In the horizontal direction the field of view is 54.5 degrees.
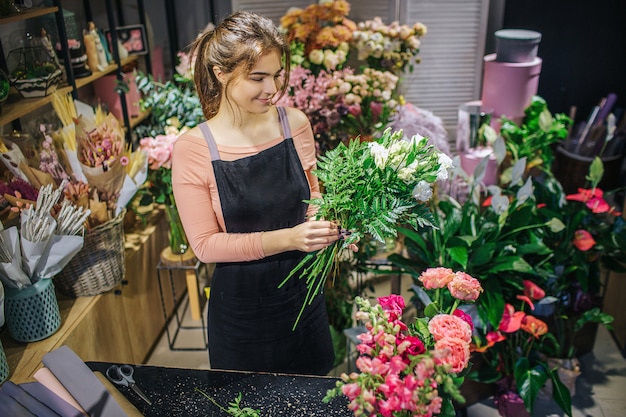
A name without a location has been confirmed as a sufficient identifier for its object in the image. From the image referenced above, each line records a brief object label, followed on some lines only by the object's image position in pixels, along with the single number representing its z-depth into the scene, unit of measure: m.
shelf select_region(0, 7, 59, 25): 2.06
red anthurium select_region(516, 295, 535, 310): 2.21
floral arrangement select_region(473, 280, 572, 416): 2.19
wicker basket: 2.17
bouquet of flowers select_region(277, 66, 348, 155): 2.37
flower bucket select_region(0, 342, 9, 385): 1.71
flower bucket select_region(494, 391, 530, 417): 2.31
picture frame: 3.10
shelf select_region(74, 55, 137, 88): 2.69
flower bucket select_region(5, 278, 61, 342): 1.85
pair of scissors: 1.40
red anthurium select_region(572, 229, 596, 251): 2.38
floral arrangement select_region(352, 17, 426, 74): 2.79
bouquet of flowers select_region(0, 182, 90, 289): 1.74
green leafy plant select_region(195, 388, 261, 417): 1.30
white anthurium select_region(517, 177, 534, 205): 2.16
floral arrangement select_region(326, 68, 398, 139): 2.40
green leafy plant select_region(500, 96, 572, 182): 2.82
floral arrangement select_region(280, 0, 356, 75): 2.71
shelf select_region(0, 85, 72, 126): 2.15
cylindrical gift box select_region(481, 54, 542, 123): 3.11
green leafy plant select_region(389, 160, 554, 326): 2.17
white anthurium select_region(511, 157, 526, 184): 2.26
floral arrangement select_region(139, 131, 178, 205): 2.37
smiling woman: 1.53
